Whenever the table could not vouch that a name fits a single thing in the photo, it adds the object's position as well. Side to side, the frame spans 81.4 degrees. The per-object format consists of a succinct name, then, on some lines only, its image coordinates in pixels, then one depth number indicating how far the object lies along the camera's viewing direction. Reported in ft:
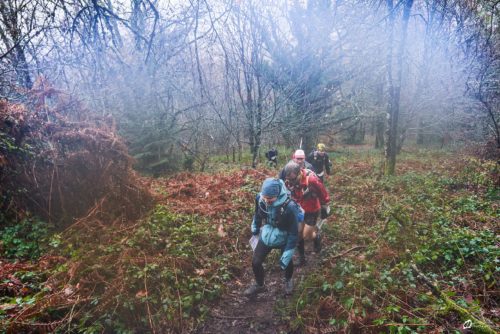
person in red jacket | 18.78
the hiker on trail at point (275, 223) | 14.57
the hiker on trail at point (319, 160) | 29.53
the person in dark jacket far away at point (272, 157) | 44.72
